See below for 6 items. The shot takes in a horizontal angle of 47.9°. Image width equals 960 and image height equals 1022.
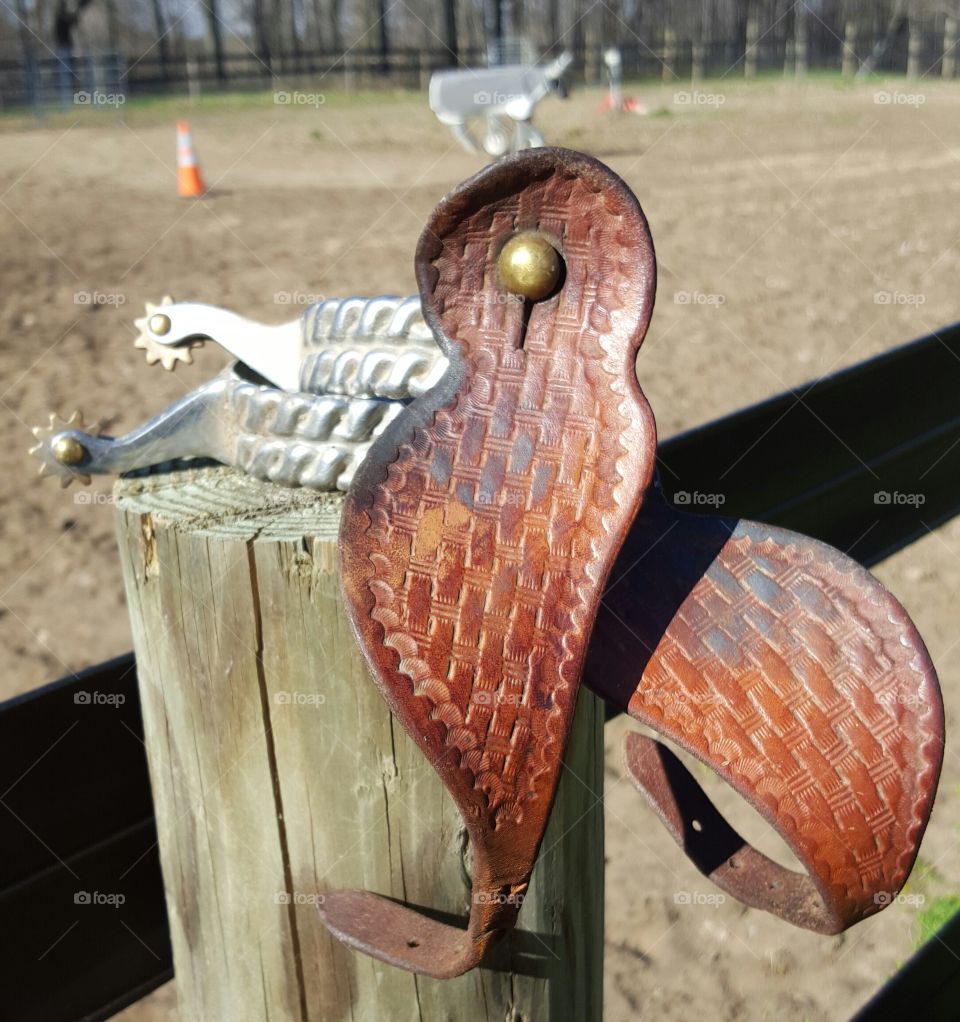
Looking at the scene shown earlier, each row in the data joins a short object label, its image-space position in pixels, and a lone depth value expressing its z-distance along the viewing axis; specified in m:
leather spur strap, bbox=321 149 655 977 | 0.27
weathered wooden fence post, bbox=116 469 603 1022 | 0.33
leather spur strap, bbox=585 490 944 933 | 0.27
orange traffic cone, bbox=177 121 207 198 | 6.58
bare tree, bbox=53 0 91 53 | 18.11
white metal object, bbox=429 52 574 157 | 7.95
